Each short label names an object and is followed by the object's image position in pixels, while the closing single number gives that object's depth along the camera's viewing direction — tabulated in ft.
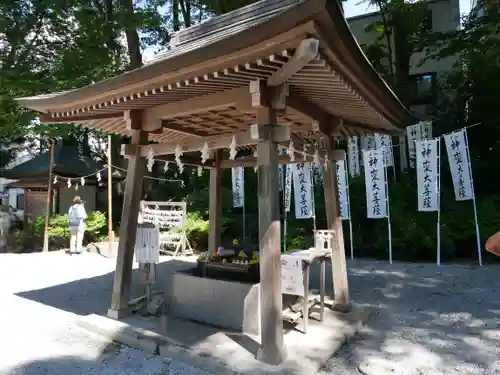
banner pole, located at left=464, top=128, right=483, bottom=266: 28.86
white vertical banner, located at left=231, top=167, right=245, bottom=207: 38.99
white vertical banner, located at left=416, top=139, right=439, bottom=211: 29.60
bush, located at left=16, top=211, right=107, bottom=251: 41.11
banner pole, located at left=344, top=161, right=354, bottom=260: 33.76
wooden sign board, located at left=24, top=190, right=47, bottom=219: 45.75
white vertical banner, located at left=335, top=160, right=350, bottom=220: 33.65
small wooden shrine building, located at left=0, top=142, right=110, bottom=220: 44.68
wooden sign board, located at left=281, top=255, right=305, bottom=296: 13.37
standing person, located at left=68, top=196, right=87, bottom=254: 37.19
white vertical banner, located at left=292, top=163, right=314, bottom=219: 34.71
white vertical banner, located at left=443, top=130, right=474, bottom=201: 29.22
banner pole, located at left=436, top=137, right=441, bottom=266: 29.57
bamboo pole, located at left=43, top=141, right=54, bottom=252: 38.14
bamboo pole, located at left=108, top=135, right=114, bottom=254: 35.82
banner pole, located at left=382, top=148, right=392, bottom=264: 31.44
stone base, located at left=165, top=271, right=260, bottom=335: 13.97
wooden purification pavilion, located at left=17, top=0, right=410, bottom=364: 9.65
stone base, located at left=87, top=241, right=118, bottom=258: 37.02
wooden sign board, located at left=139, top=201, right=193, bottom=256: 33.17
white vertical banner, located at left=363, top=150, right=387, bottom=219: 32.12
